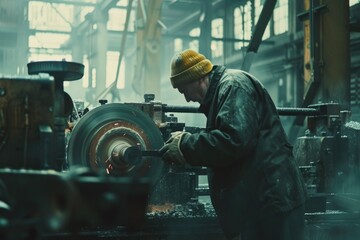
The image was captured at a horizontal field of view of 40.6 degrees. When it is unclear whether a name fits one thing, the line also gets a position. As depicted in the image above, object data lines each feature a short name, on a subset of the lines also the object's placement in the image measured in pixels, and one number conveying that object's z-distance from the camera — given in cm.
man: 229
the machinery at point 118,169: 96
